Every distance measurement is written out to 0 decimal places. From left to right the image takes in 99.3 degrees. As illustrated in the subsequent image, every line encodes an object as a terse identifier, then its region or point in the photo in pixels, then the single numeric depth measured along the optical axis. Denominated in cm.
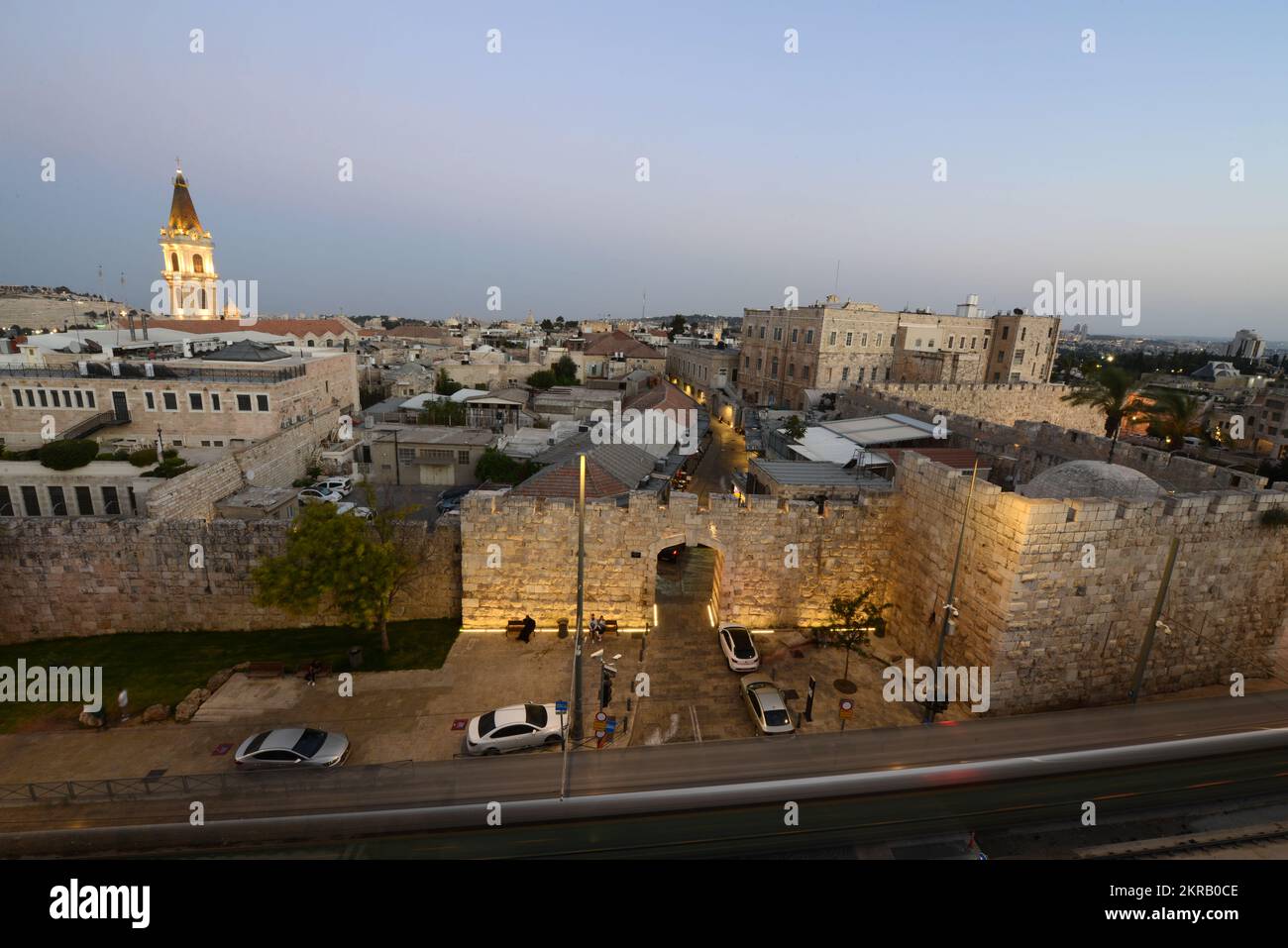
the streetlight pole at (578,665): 1263
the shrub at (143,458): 2442
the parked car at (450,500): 2766
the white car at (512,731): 1246
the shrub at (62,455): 2280
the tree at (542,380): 5894
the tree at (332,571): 1490
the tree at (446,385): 5316
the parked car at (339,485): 3054
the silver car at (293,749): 1192
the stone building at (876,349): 5125
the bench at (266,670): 1530
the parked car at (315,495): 2866
